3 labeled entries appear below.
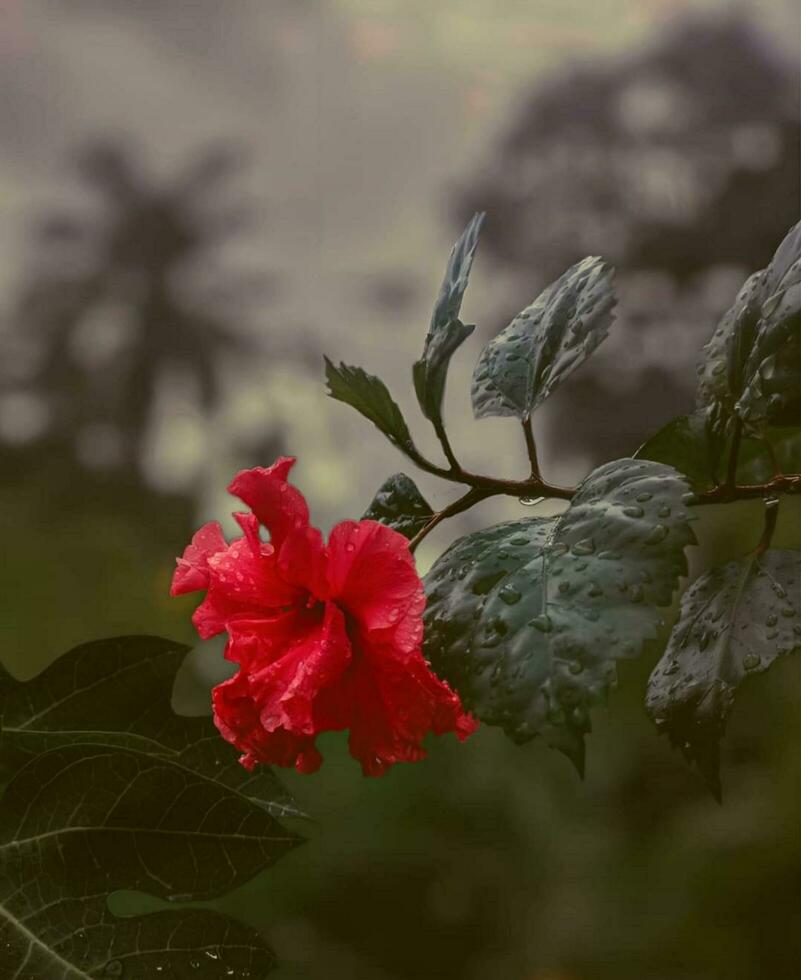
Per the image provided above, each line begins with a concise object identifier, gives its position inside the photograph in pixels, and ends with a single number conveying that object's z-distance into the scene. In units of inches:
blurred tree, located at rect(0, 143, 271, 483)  258.5
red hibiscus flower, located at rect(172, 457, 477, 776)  41.8
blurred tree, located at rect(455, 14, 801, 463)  195.0
